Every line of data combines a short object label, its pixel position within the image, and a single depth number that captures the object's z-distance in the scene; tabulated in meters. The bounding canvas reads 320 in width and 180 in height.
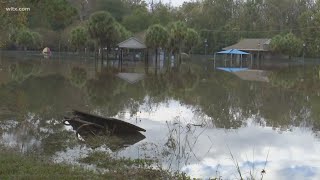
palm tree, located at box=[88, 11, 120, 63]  58.41
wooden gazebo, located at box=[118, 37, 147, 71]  61.69
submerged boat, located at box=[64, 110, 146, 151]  11.98
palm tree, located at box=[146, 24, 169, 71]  59.31
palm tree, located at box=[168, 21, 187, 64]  63.25
